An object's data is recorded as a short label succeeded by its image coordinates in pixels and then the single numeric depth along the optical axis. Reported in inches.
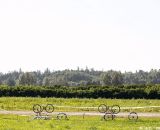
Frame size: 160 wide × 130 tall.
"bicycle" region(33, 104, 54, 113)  1787.0
